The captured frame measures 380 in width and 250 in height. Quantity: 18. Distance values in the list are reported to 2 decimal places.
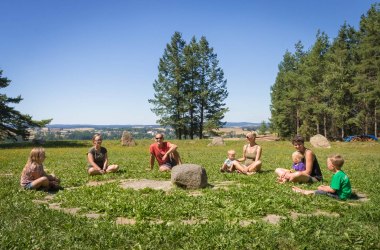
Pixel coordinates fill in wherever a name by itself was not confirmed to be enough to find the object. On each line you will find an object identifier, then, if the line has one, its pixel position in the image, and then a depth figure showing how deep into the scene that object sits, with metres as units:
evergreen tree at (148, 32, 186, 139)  60.34
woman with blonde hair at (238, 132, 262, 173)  14.55
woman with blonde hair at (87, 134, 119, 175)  14.19
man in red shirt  14.90
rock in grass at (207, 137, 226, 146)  41.84
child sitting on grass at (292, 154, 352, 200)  9.34
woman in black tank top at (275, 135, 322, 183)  11.70
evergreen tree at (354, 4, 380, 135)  48.72
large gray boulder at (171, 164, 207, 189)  10.88
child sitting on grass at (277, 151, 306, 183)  12.58
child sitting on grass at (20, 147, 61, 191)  10.59
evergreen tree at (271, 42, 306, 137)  66.12
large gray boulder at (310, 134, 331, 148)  39.69
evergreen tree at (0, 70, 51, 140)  47.96
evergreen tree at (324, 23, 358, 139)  52.88
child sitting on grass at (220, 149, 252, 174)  14.50
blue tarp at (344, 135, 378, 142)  46.50
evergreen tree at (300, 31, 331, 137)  56.66
